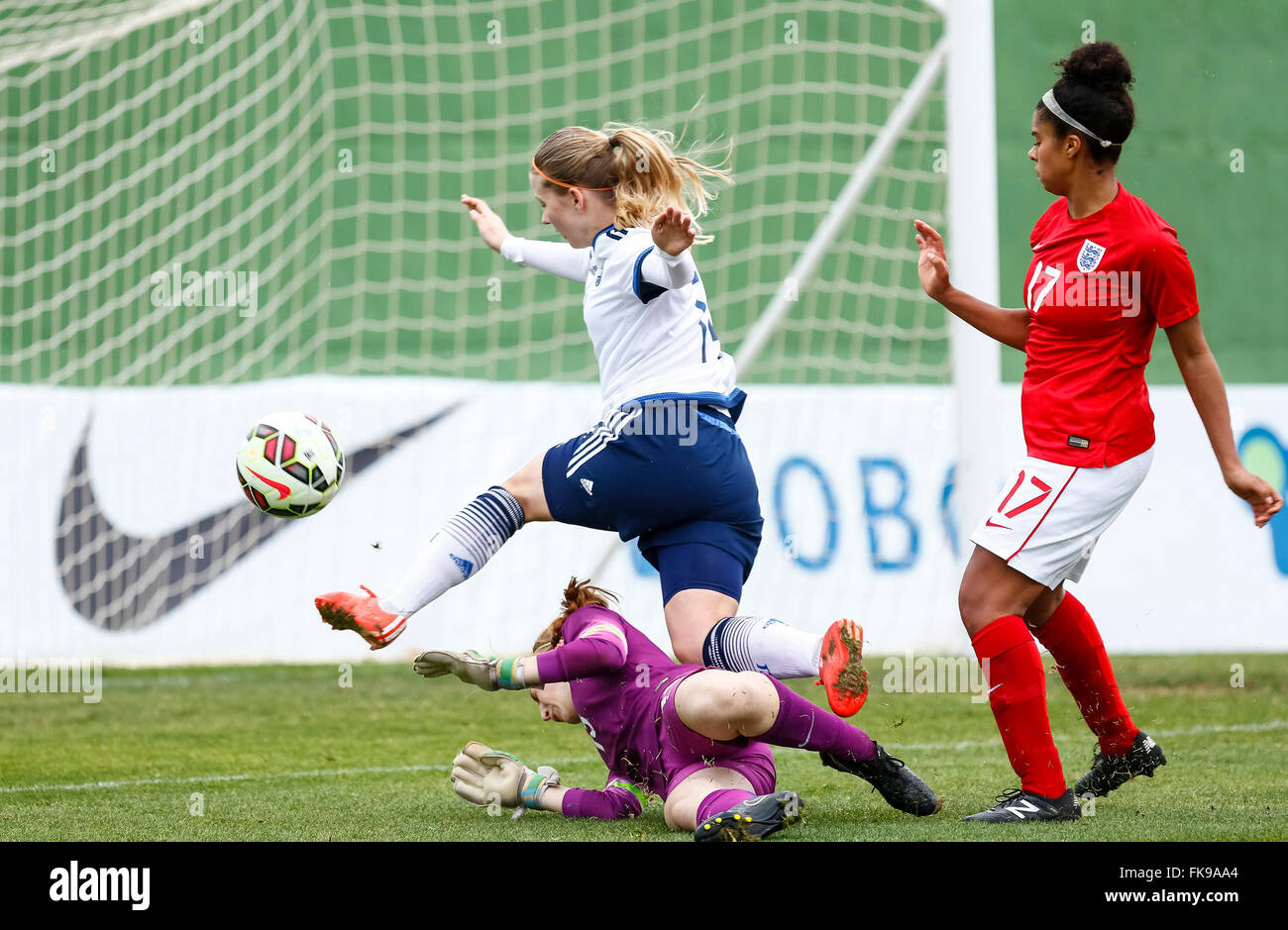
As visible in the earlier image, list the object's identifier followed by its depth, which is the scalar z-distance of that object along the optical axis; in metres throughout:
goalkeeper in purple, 6.88
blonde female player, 7.73
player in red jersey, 7.23
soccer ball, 8.25
